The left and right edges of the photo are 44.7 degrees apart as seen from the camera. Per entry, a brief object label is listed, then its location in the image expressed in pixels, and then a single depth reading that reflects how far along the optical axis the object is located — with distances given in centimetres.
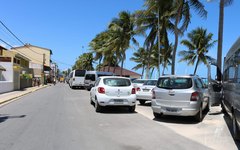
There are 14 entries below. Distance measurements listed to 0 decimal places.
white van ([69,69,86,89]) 4034
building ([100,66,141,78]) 7334
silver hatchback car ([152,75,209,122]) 1065
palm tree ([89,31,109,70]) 5830
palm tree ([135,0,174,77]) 2826
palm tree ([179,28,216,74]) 4344
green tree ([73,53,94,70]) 9586
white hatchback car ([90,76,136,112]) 1341
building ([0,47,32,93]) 3146
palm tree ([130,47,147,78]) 6669
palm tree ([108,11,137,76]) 4550
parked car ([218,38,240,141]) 767
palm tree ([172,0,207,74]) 2459
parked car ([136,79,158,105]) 1702
